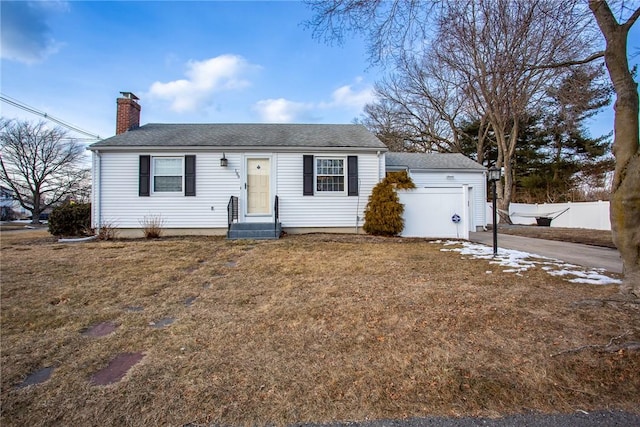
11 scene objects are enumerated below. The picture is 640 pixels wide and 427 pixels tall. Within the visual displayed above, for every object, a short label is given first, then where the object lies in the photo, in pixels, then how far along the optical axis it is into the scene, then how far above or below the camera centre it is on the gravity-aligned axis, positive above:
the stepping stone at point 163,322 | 3.13 -1.07
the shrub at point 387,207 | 9.56 +0.40
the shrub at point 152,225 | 9.69 -0.13
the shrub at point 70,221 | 10.05 +0.02
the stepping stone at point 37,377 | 2.14 -1.13
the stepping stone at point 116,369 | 2.16 -1.12
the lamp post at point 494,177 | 6.86 +1.02
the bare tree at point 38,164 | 22.98 +4.58
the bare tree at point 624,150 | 3.46 +0.81
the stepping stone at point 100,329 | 2.96 -1.09
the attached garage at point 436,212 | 9.76 +0.24
